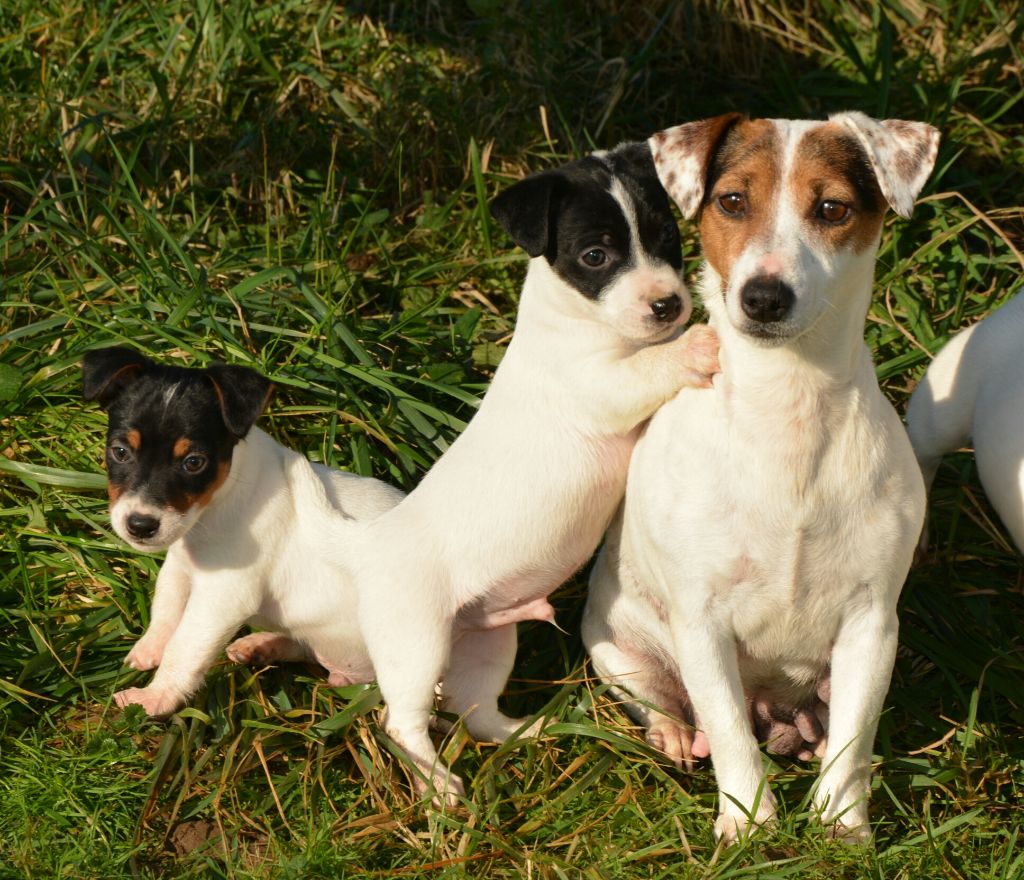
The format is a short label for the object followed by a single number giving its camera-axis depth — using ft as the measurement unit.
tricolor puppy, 16.17
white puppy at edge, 16.87
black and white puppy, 15.88
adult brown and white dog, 13.07
